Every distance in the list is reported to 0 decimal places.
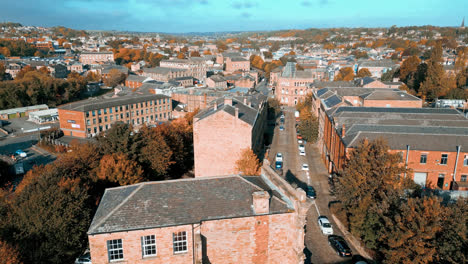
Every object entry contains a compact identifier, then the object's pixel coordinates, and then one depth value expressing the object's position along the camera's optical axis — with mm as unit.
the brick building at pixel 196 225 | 16891
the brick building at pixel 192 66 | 137375
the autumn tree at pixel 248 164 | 34406
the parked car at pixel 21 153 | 57106
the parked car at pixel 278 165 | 45094
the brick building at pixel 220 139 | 37844
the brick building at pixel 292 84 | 90812
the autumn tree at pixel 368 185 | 25000
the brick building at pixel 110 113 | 68188
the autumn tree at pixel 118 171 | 31125
